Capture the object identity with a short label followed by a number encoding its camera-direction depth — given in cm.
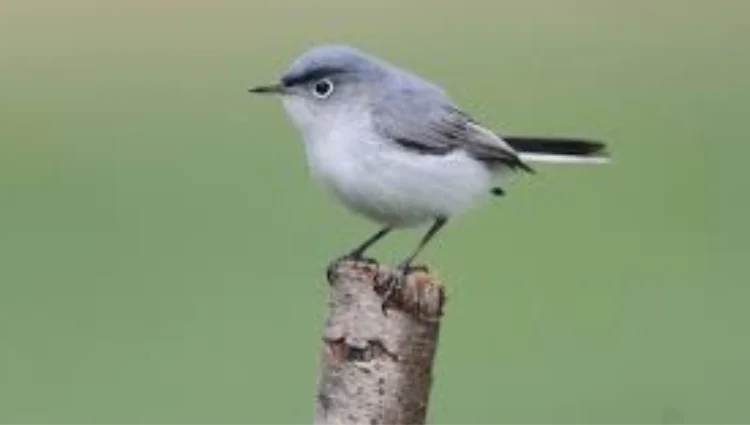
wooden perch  809
